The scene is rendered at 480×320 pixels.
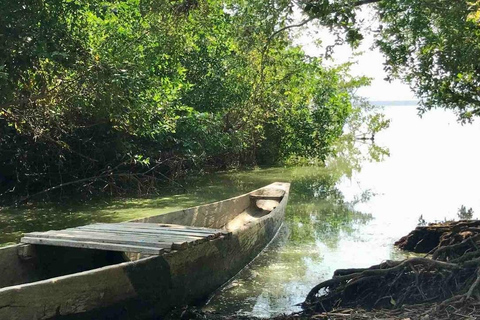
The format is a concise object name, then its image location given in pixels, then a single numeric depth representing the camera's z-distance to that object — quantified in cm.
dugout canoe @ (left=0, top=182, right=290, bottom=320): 360
